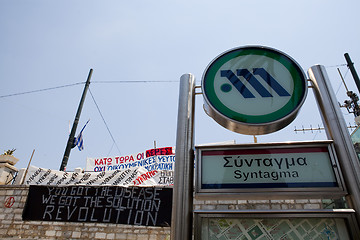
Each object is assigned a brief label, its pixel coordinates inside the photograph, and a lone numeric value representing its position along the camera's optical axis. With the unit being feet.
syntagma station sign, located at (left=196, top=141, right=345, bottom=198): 4.56
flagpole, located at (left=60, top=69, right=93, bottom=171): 27.85
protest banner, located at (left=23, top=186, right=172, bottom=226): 22.07
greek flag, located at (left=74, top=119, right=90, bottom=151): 32.58
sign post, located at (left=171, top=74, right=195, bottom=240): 4.50
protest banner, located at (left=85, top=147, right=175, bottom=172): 29.71
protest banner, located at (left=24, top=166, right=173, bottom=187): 25.49
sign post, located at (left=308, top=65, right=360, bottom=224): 4.42
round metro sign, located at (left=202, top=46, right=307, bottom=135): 5.52
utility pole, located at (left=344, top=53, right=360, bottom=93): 29.19
